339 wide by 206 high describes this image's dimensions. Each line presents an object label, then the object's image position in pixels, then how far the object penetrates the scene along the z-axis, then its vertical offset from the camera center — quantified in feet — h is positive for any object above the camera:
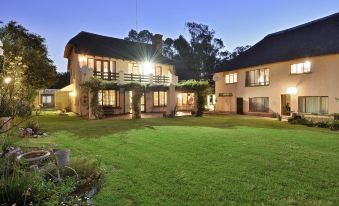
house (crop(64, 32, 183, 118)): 81.46 +10.94
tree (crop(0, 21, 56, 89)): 72.74 +14.33
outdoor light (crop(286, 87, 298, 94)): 76.23 +3.09
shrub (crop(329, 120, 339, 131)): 56.95 -5.21
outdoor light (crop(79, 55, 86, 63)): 82.76 +13.31
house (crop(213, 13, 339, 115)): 68.93 +8.15
